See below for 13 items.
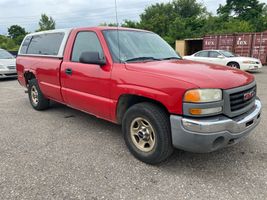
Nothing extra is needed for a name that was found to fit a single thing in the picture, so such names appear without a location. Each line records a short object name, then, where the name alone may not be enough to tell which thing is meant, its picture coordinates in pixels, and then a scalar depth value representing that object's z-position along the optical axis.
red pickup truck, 2.60
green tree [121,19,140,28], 40.56
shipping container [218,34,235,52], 17.87
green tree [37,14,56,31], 65.19
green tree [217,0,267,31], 39.91
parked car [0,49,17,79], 10.56
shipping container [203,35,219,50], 18.64
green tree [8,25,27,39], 65.09
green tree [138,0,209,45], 31.33
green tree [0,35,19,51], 42.58
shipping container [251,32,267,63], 16.89
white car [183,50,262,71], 12.58
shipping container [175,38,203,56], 22.92
